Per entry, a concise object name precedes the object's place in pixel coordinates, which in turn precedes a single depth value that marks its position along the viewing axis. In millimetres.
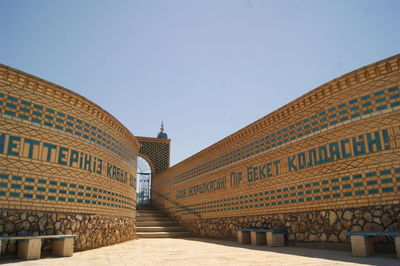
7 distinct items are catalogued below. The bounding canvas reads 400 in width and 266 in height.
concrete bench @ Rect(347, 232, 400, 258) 8414
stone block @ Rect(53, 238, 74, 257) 9422
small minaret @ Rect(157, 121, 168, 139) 30284
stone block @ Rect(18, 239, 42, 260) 8484
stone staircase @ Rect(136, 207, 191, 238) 19203
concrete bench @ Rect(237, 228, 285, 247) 12227
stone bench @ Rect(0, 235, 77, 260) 8461
